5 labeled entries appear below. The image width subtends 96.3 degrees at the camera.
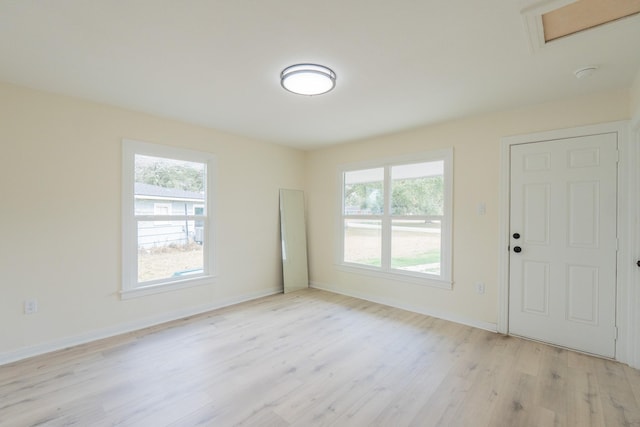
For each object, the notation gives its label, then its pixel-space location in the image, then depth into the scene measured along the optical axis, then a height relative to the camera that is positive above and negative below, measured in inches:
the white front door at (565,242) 105.2 -11.7
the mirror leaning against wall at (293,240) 192.2 -19.4
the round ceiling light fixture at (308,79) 88.6 +42.8
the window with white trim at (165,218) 128.8 -3.2
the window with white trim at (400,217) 146.6 -2.7
